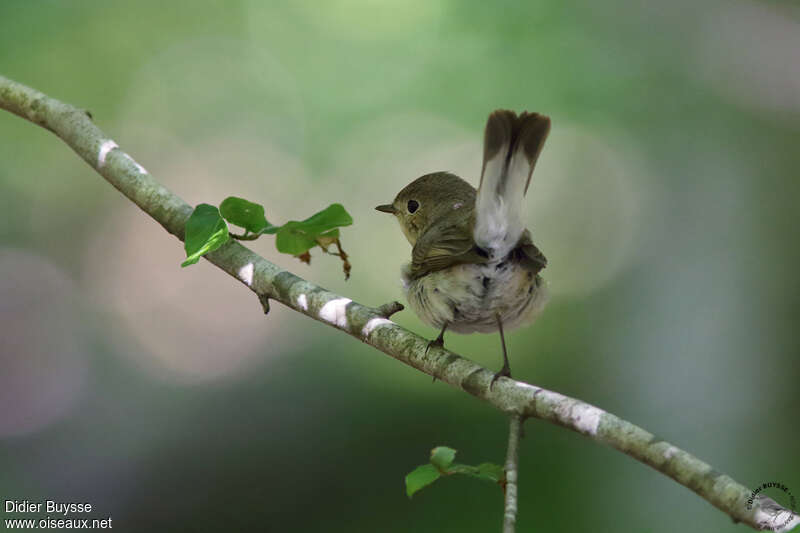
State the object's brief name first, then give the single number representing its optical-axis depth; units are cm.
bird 469
